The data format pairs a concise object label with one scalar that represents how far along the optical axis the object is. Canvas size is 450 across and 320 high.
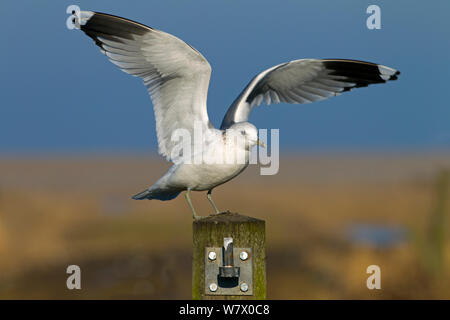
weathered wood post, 5.13
